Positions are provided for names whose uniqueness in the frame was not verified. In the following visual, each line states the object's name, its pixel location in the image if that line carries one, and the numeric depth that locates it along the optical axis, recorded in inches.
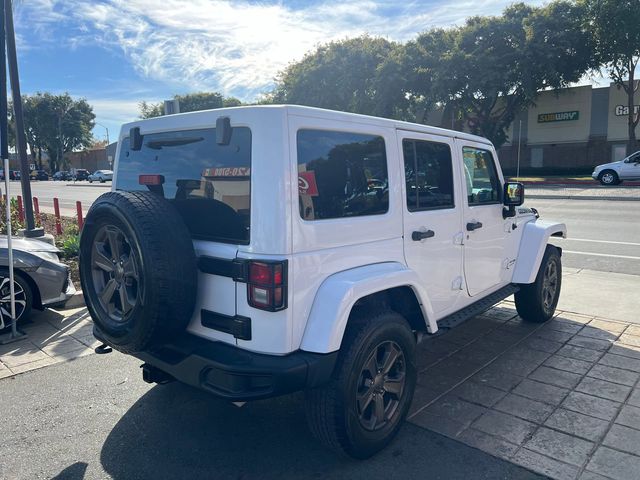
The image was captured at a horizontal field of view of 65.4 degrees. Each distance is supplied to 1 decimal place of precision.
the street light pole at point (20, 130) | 316.2
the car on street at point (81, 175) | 2226.9
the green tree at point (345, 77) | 1374.3
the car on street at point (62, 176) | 2455.7
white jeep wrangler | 101.0
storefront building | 1330.0
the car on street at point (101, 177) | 1973.4
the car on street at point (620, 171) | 896.3
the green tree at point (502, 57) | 1094.4
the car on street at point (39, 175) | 2554.1
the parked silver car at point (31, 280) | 196.7
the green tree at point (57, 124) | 2655.0
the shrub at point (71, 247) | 317.5
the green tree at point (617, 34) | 1038.4
